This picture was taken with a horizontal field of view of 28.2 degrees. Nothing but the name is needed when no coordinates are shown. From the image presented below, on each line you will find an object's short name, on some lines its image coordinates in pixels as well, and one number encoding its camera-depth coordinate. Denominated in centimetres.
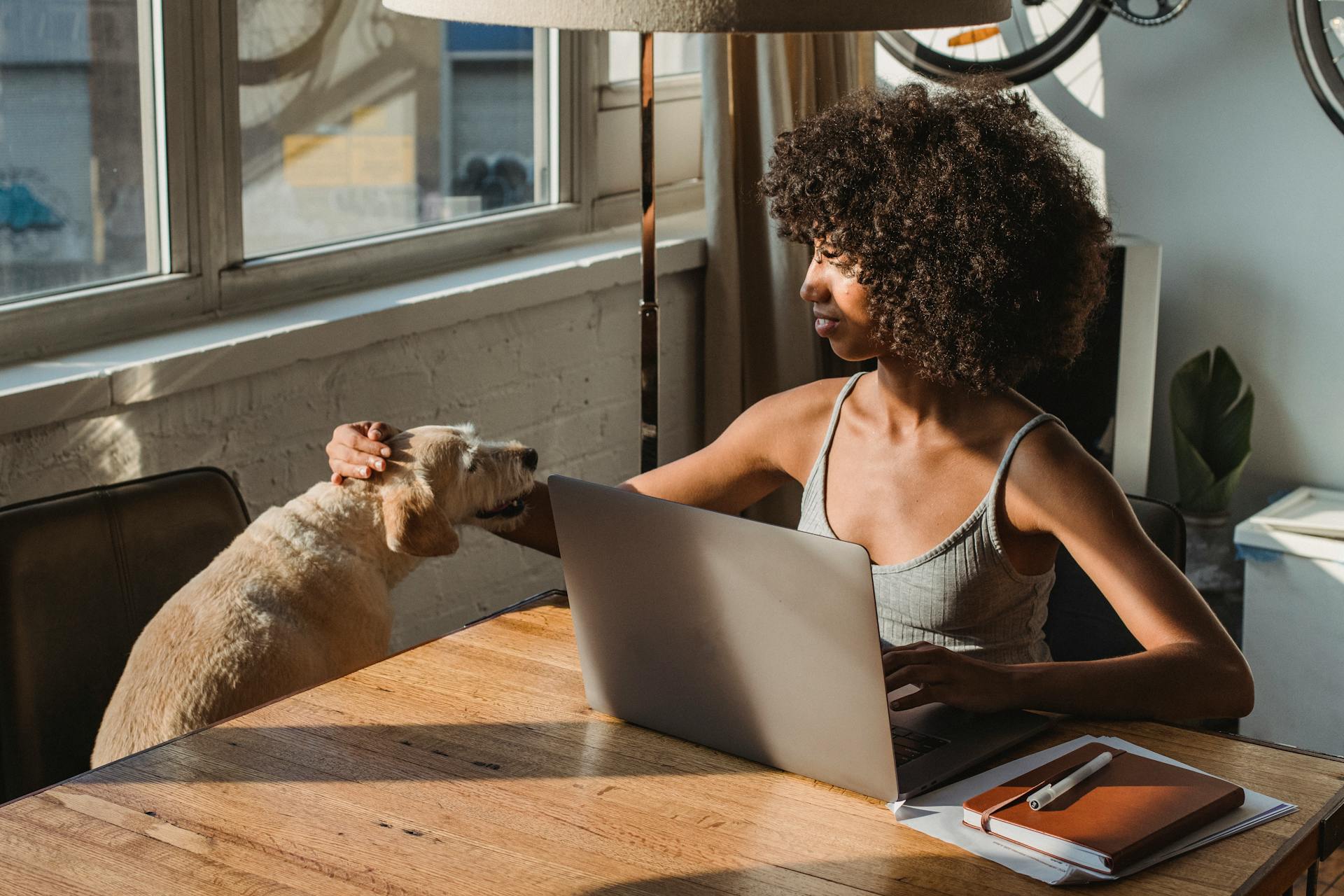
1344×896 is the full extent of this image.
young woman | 239
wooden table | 196
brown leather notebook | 196
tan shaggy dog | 243
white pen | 201
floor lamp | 205
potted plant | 397
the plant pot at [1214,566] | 401
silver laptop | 202
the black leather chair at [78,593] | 241
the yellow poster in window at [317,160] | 338
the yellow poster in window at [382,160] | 358
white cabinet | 351
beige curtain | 413
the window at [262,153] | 295
